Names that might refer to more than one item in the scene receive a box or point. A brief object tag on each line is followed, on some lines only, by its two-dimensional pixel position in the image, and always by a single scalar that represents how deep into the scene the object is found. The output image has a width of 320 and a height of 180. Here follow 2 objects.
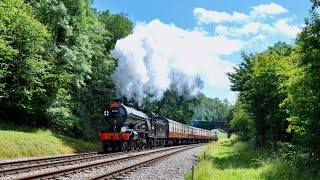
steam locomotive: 23.52
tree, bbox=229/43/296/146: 21.22
